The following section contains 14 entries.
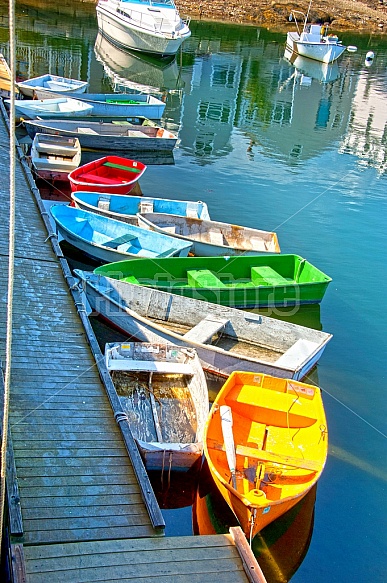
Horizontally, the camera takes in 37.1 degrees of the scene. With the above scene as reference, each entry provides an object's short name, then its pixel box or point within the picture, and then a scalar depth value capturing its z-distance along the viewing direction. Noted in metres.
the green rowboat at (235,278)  14.24
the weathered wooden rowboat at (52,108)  24.23
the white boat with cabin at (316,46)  53.84
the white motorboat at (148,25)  45.50
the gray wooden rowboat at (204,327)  12.10
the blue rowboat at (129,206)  17.41
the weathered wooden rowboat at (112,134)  23.30
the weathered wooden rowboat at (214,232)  17.14
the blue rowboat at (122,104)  27.10
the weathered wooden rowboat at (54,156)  20.67
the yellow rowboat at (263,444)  8.59
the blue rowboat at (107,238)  15.55
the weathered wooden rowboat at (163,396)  9.42
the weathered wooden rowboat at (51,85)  27.51
